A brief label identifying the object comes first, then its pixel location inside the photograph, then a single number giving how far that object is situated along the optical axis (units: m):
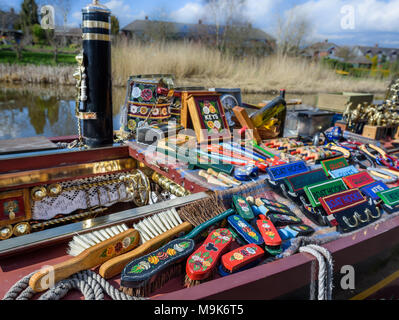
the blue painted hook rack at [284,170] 1.79
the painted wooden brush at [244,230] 1.29
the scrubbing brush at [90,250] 0.97
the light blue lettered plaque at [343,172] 1.99
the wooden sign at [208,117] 2.57
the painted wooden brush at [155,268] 0.99
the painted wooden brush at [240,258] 1.12
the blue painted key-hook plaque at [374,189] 1.80
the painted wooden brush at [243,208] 1.46
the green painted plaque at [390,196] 1.77
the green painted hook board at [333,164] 2.05
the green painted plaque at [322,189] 1.62
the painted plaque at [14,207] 2.04
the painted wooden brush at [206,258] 1.06
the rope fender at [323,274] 1.17
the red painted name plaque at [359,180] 1.86
